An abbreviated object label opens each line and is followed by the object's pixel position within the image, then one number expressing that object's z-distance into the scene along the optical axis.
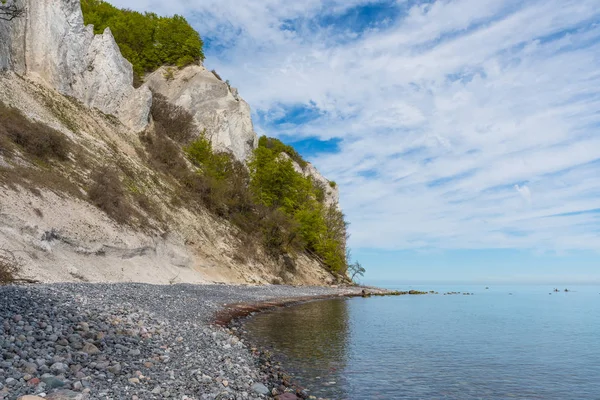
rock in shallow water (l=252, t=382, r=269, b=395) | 10.45
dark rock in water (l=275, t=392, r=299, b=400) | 10.63
